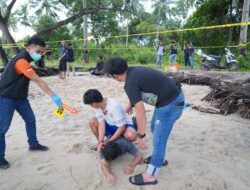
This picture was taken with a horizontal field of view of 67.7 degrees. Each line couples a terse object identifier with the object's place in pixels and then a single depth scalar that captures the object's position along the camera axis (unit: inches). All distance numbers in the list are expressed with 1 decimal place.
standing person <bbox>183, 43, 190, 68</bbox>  350.7
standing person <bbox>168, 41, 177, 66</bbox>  343.3
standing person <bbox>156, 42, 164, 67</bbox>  353.9
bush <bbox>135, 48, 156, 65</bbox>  511.5
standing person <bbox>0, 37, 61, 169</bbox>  80.4
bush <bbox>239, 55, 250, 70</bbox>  306.8
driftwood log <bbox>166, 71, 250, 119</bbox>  131.3
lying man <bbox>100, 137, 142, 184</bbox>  77.9
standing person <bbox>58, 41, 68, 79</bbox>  271.4
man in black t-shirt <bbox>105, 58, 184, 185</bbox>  62.8
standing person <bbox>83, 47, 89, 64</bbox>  472.2
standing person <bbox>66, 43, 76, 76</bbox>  279.0
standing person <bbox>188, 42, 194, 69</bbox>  338.1
